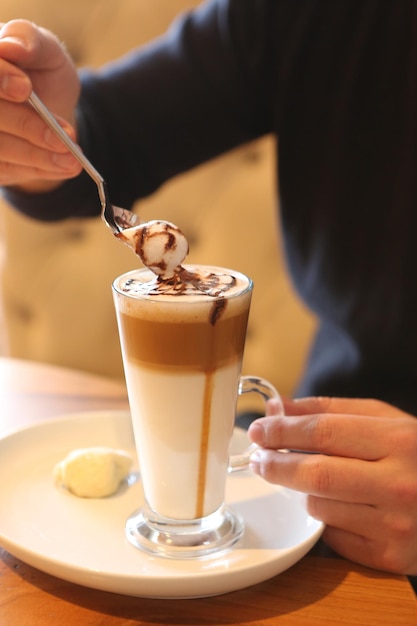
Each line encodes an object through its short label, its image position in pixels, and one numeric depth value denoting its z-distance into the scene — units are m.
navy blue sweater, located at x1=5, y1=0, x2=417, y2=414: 0.86
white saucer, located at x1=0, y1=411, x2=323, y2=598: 0.44
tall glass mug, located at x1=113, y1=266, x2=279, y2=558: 0.46
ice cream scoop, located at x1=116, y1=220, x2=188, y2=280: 0.48
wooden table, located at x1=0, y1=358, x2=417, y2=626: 0.43
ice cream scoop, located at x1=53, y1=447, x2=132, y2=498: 0.55
